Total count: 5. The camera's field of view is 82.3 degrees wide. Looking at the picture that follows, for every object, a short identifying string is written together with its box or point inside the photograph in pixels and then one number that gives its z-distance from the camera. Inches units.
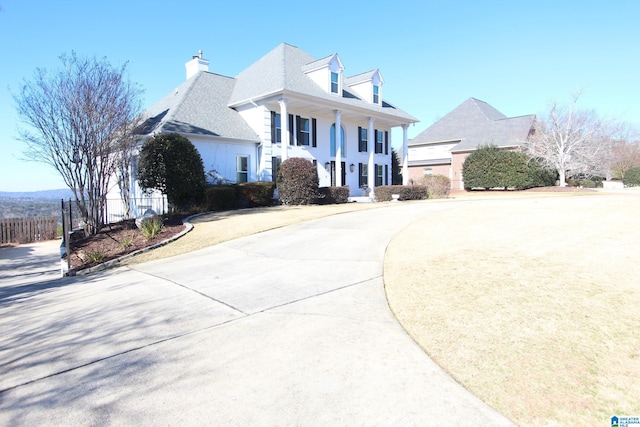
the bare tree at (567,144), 1213.7
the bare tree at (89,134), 475.2
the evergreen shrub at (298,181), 724.3
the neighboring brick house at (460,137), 1401.3
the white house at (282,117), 786.8
